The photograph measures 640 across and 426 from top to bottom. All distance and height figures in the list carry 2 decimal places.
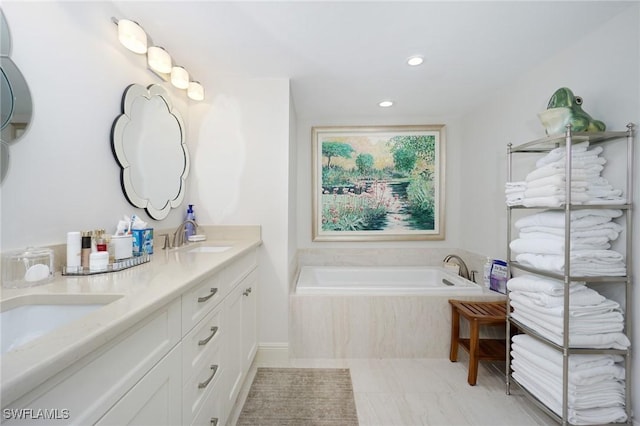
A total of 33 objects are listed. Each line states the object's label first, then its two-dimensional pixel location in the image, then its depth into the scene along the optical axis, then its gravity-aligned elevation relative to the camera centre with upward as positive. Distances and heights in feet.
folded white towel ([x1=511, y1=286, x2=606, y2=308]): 4.51 -1.47
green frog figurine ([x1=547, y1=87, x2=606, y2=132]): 4.59 +1.68
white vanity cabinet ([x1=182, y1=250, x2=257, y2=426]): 3.31 -2.14
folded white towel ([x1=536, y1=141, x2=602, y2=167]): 4.73 +1.09
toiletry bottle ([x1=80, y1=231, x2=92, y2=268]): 3.61 -0.57
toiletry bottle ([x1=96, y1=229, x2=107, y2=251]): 3.73 -0.47
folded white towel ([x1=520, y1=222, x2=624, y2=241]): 4.55 -0.31
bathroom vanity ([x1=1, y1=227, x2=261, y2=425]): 1.54 -1.13
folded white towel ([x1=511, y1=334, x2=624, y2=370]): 4.52 -2.50
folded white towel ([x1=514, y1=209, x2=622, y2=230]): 4.59 -0.07
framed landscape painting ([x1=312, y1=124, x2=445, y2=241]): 10.03 +1.04
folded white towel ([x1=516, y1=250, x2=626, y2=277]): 4.49 -0.85
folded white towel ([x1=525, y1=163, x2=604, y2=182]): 4.61 +0.74
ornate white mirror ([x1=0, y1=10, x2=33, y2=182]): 3.03 +1.27
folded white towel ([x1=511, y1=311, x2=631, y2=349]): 4.41 -2.11
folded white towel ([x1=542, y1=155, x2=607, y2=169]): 4.69 +0.89
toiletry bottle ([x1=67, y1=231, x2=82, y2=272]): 3.48 -0.56
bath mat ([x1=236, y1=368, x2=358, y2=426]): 5.08 -3.94
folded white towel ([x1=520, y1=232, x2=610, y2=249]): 4.59 -0.48
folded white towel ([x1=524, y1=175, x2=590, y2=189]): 4.58 +0.54
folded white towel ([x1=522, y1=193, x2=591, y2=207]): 4.55 +0.22
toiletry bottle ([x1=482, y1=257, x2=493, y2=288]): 7.84 -1.78
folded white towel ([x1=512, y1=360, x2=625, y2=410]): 4.43 -3.01
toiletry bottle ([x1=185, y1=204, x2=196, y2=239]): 6.77 -0.39
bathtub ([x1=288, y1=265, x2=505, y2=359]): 7.22 -3.07
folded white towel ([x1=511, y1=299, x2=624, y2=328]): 4.47 -1.82
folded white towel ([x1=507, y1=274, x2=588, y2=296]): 4.65 -1.32
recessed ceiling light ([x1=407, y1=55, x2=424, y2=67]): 5.99 +3.44
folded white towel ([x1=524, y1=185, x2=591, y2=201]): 4.56 +0.37
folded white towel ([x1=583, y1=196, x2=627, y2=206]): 4.46 +0.22
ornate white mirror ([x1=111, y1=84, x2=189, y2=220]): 4.92 +1.24
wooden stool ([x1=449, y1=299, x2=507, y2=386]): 6.08 -2.88
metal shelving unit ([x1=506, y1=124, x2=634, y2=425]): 4.40 -0.95
